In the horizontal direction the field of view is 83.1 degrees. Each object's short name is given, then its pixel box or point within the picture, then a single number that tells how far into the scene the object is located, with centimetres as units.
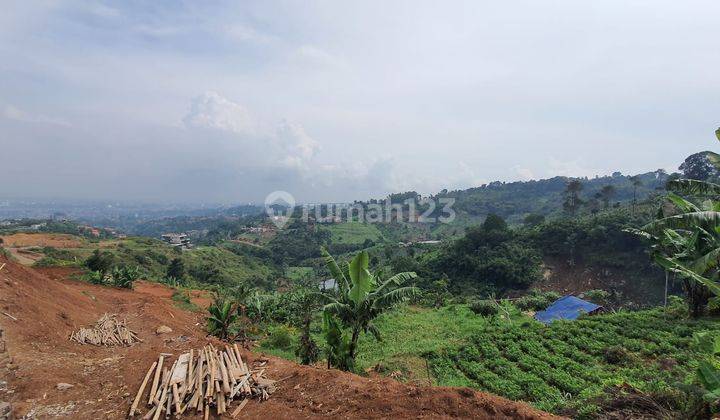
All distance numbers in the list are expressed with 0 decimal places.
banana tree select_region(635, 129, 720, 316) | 775
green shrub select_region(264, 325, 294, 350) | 1677
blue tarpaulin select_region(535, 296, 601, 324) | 2306
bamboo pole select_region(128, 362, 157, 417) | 713
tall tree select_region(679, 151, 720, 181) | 5447
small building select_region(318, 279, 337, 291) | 4946
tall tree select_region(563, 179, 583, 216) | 6166
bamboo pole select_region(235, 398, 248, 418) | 688
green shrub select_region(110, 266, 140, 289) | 2370
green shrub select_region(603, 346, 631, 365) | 1322
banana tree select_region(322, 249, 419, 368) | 1036
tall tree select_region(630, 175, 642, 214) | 5966
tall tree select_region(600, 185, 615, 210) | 6138
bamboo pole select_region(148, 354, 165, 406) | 729
